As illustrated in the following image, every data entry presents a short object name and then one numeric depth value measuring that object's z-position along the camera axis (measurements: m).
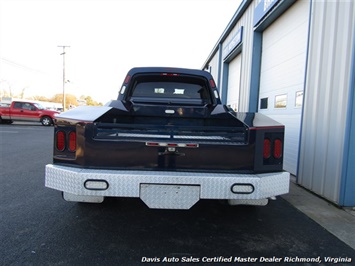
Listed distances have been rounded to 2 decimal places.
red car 18.82
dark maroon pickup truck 2.44
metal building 3.81
